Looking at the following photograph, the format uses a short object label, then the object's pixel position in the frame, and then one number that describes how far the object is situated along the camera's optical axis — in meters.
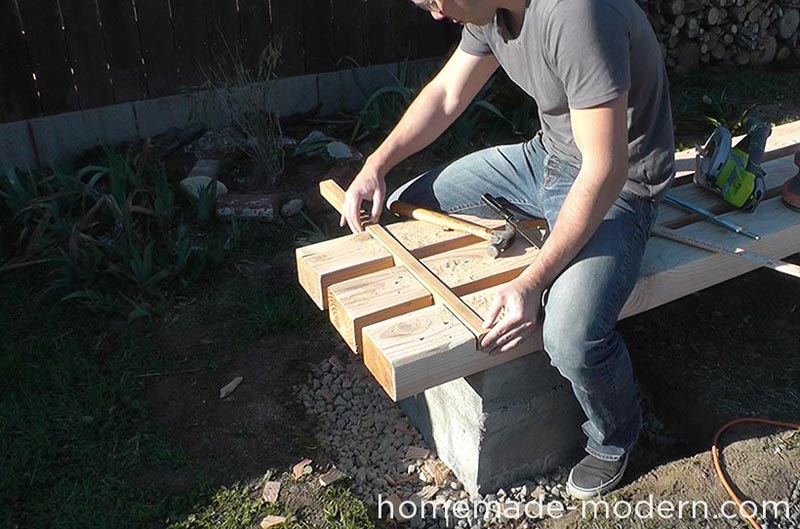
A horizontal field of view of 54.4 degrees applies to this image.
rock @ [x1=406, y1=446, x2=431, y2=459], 2.71
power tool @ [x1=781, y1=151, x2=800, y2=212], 2.65
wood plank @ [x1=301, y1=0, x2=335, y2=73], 4.73
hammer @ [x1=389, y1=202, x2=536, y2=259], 2.39
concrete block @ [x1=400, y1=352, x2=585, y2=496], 2.32
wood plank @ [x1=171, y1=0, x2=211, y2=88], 4.39
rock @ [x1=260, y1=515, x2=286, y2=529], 2.34
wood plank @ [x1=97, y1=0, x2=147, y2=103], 4.21
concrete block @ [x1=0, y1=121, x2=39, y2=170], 4.11
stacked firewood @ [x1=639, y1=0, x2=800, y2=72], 5.62
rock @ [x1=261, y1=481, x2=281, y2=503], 2.44
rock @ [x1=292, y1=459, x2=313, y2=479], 2.53
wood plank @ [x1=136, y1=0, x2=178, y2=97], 4.30
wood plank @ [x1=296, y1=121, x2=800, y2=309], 2.38
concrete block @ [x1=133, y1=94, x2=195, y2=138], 4.46
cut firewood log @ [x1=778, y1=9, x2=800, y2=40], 6.08
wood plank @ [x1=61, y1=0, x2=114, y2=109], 4.12
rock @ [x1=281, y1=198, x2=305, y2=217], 3.92
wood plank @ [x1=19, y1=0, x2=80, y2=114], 4.02
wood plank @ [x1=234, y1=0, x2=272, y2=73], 4.55
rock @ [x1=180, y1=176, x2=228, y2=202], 3.86
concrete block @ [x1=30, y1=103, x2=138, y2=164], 4.22
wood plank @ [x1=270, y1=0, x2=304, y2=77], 4.64
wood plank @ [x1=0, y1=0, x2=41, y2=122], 3.96
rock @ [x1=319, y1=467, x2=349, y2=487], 2.49
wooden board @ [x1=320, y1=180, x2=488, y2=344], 2.08
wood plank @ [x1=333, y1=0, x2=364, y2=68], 4.82
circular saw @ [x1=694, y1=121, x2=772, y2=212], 2.63
